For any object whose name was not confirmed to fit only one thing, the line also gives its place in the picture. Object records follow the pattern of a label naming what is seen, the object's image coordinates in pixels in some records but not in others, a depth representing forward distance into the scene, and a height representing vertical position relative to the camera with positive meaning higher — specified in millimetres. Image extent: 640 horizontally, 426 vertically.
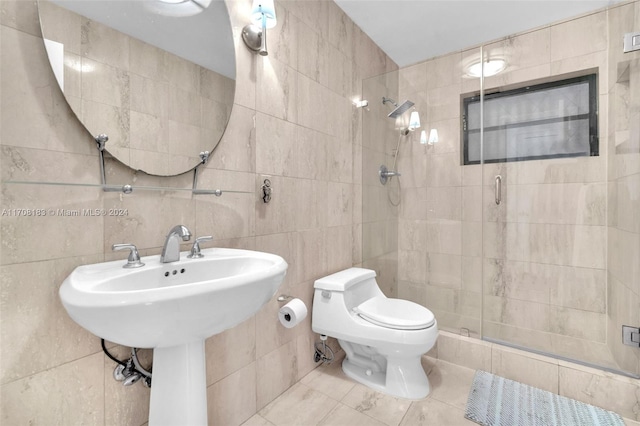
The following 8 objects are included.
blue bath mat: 1404 -1000
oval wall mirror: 878 +481
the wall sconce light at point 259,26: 1295 +851
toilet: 1486 -634
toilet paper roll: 1424 -496
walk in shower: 1903 +142
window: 1992 +602
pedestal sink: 631 -222
